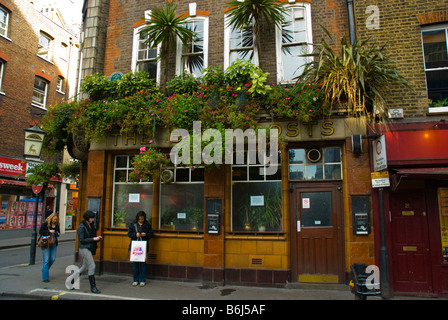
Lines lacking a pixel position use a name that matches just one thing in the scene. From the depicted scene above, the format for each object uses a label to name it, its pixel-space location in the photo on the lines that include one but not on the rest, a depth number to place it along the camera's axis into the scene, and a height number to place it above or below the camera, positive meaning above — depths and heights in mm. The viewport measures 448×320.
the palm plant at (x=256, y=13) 7984 +5164
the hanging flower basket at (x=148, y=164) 7590 +1194
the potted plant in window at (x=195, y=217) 8500 -97
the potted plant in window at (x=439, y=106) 7453 +2587
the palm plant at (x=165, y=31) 8609 +5103
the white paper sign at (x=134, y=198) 9109 +433
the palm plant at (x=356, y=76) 6965 +3178
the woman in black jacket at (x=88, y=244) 6965 -704
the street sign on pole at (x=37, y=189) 11297 +849
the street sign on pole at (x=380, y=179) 6988 +788
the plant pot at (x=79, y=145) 9383 +2041
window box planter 7430 +2480
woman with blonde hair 7914 -579
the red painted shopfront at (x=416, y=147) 7086 +1554
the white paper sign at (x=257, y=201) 8203 +333
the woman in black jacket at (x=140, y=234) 7676 -504
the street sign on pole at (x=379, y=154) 6871 +1355
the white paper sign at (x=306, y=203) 7918 +279
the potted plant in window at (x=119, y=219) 9047 -173
